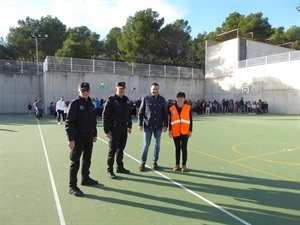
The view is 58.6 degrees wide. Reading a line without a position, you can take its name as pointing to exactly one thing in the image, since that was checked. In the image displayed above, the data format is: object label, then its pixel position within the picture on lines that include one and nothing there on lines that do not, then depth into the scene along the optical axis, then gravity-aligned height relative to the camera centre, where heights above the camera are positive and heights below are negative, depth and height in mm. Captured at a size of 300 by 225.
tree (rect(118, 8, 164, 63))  39750 +10255
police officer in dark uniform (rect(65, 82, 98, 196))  4645 -465
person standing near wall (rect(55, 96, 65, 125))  16584 -320
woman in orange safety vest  5980 -464
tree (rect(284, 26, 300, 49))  49659 +13397
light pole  27884 +3374
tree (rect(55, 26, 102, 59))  40875 +11272
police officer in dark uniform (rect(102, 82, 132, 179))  5605 -318
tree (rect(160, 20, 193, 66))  43094 +10491
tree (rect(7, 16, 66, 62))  45031 +11653
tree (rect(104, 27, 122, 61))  54344 +11662
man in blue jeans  6004 -310
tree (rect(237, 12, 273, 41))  46000 +13763
